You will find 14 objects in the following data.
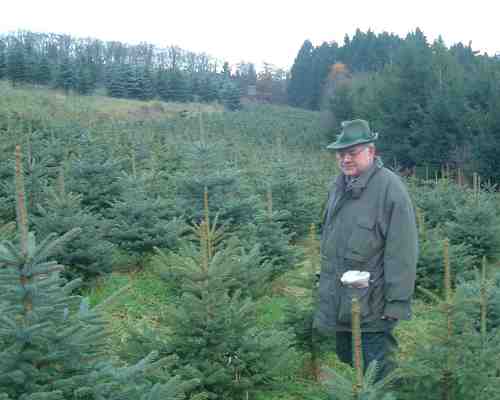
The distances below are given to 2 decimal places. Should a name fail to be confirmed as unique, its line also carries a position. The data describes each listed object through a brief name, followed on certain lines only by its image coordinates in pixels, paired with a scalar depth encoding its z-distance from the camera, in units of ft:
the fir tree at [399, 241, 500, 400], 12.25
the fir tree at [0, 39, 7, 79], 153.58
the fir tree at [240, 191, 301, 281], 28.04
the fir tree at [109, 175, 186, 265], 28.27
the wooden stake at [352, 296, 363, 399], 8.85
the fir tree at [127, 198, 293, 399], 13.87
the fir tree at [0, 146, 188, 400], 8.50
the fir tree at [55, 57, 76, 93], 155.43
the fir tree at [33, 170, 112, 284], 23.85
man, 12.57
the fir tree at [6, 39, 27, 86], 150.61
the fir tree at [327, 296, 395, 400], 9.57
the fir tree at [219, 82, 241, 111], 206.08
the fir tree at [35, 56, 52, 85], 157.07
